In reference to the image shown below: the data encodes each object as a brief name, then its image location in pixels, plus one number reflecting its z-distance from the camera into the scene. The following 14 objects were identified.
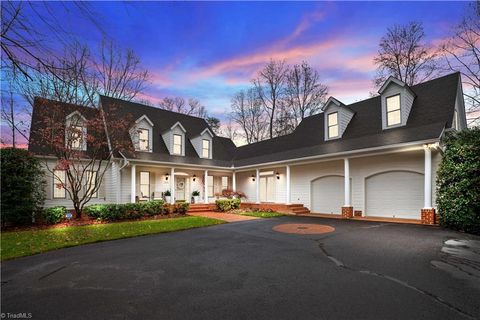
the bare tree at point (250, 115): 31.14
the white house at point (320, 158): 11.96
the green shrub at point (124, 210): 11.97
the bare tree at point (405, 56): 19.72
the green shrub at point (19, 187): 10.08
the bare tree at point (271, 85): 28.67
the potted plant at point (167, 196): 16.75
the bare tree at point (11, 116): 11.88
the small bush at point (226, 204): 16.86
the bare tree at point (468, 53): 14.60
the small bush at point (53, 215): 10.93
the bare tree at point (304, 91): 27.05
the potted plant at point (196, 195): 18.65
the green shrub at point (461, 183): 8.48
